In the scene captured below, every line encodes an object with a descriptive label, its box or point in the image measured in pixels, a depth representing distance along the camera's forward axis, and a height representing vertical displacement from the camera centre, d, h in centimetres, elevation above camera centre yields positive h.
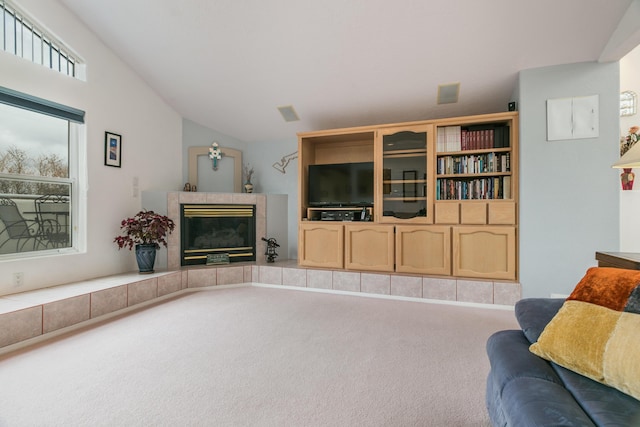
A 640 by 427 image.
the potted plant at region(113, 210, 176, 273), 343 -23
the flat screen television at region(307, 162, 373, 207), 386 +37
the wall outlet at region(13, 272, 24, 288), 263 -55
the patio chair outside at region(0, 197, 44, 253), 268 -14
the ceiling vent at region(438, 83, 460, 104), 333 +132
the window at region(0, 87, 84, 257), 268 +38
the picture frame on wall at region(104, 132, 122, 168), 339 +71
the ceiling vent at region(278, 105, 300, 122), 402 +131
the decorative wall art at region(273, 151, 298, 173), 478 +80
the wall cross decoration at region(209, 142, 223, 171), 461 +88
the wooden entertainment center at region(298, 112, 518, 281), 324 +7
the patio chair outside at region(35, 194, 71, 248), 297 -5
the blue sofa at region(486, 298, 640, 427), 83 -53
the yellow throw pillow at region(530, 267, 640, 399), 93 -39
